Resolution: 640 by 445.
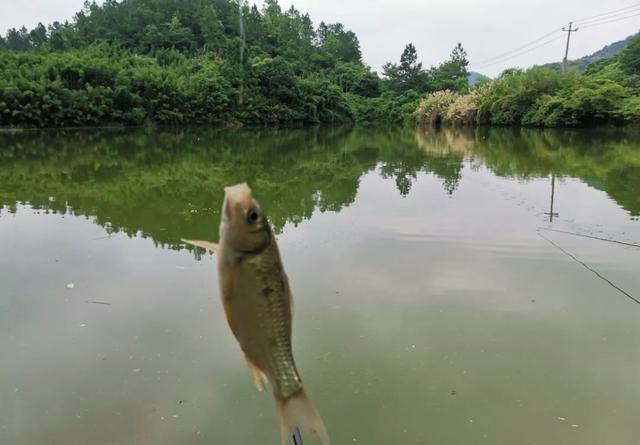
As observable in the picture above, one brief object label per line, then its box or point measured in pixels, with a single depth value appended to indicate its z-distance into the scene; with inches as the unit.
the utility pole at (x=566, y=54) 1359.5
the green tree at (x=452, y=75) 1946.4
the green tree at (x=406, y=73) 1980.8
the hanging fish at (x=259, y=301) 36.8
